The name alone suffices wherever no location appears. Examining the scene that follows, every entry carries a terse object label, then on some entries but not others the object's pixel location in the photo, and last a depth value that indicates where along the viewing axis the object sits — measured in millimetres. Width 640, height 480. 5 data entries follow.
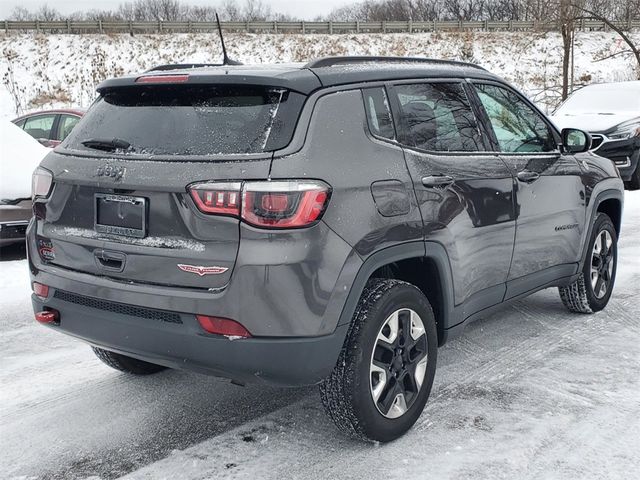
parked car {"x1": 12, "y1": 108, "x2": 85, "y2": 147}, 11875
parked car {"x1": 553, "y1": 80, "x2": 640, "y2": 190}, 11922
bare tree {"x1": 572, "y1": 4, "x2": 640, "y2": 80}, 16703
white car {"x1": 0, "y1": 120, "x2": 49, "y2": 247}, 7238
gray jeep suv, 2805
